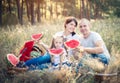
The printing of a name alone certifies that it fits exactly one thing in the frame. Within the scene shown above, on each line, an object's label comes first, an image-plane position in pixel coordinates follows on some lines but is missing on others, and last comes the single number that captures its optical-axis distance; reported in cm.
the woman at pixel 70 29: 395
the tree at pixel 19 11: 751
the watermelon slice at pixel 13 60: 389
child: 375
